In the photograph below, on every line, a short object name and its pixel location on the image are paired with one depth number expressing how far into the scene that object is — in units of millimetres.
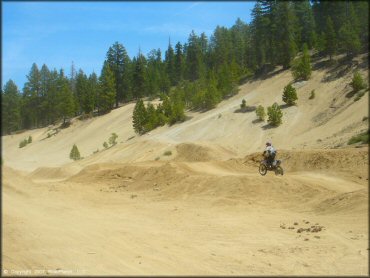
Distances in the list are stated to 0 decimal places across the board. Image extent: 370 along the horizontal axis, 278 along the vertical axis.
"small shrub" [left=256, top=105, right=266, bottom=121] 43969
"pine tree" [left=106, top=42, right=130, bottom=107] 71312
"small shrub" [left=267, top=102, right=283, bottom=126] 41531
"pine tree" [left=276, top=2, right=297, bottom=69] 26684
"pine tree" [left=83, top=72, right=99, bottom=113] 69500
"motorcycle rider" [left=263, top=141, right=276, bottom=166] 22391
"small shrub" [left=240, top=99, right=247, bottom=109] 49756
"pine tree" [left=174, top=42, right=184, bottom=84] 89775
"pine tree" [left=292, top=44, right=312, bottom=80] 49275
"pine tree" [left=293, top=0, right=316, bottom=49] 46925
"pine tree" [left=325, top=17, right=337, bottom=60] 38016
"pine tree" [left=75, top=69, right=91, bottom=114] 68194
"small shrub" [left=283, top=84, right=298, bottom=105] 44938
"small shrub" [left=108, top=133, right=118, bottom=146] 51500
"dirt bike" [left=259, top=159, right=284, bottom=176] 22562
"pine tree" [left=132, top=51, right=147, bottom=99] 77500
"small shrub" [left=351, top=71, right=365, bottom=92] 38188
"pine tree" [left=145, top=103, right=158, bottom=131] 52938
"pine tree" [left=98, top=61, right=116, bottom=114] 69875
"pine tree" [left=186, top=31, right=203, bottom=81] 90312
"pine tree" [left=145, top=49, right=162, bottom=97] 76269
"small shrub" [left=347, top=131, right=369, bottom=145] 25775
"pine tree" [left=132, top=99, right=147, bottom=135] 53500
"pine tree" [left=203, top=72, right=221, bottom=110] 54703
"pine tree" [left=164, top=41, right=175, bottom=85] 90306
